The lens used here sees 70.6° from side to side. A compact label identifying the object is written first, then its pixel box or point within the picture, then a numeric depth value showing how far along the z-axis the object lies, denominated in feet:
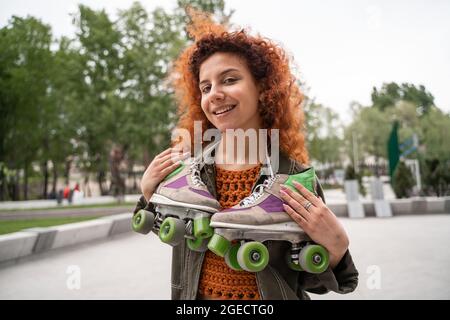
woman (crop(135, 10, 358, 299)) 3.03
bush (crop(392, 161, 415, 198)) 33.22
